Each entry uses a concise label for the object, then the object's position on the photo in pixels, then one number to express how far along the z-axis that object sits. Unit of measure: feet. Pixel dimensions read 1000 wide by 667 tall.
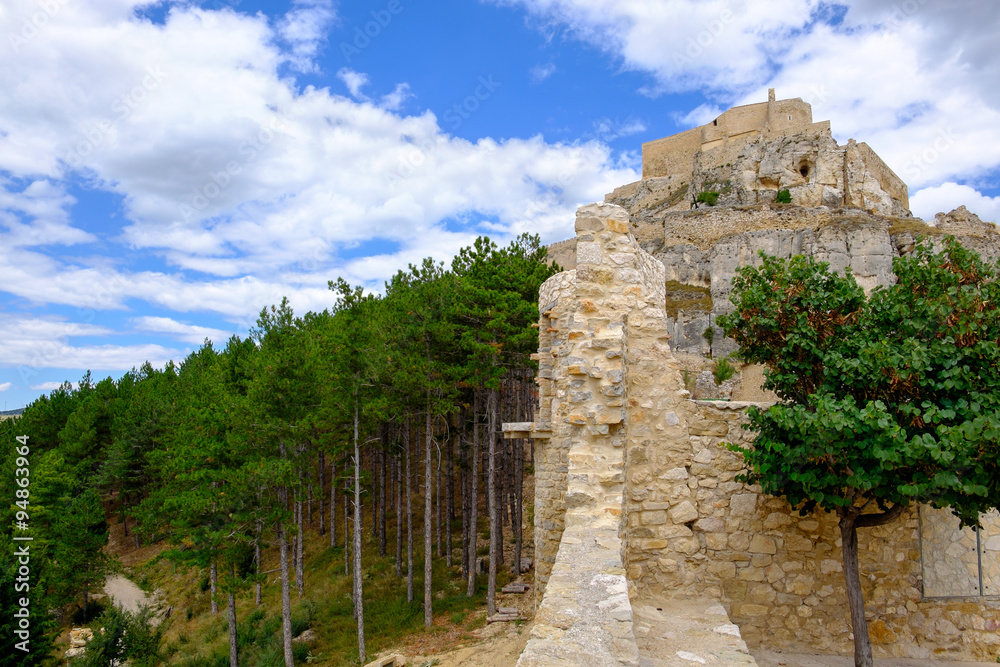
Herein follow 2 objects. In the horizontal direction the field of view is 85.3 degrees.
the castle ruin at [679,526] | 15.25
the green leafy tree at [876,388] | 13.50
